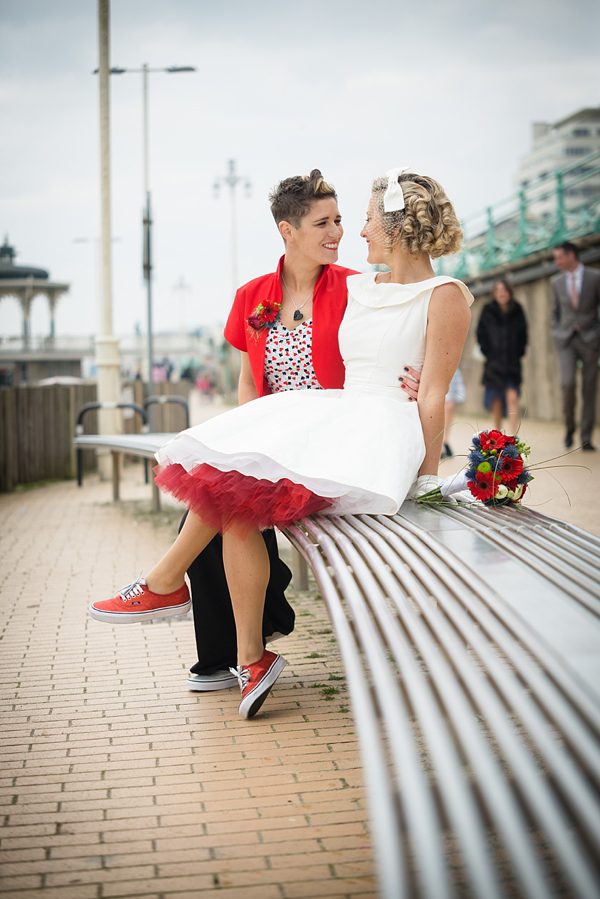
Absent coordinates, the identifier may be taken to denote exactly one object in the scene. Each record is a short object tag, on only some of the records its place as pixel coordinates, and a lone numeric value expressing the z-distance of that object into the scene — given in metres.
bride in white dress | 3.14
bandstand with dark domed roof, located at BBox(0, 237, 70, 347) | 69.75
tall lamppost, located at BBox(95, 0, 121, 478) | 12.06
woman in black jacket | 11.29
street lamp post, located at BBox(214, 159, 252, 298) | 43.34
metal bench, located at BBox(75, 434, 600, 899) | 1.53
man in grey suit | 11.19
